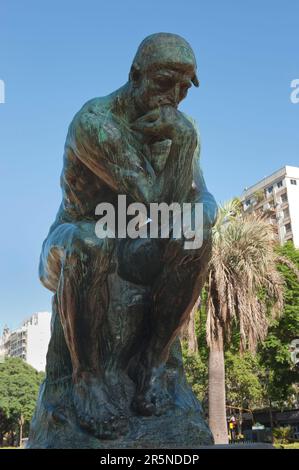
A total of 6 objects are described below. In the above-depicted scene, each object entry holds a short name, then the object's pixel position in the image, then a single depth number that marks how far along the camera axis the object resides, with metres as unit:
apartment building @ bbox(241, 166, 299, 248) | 66.75
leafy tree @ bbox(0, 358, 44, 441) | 51.50
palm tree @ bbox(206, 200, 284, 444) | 16.44
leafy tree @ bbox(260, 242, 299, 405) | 27.19
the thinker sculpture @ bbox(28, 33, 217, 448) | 3.01
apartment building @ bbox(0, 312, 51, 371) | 90.44
